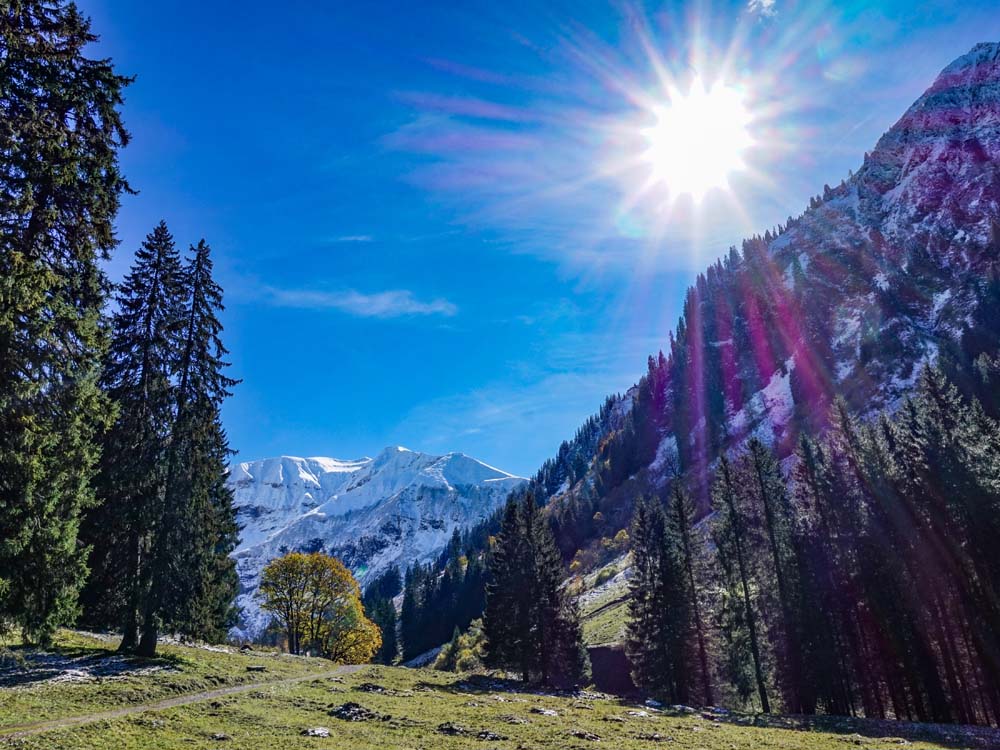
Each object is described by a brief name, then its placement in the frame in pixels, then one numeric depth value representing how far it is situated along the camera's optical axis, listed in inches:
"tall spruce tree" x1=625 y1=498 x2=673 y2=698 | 1513.3
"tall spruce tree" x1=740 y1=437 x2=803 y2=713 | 1310.3
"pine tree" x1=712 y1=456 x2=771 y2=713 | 1350.9
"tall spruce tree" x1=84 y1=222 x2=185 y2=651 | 986.7
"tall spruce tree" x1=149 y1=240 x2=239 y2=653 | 963.3
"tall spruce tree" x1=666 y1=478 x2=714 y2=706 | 1437.0
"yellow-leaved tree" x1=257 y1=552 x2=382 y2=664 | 2192.4
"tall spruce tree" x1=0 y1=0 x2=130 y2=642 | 533.3
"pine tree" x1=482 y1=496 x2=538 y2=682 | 1700.3
